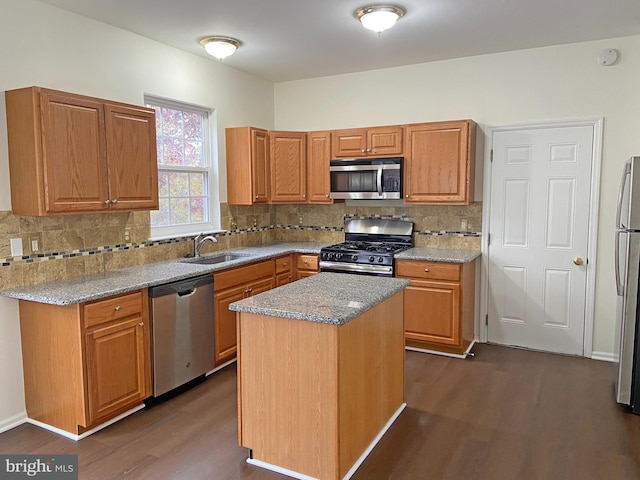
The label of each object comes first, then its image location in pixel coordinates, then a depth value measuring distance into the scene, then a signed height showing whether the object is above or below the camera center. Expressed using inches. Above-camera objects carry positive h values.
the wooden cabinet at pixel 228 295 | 148.8 -30.8
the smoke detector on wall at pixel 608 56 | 151.5 +45.7
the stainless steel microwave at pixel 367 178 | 176.1 +8.6
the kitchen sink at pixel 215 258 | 165.9 -20.6
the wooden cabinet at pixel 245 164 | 184.5 +14.3
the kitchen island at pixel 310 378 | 90.5 -35.2
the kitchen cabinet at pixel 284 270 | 180.1 -26.4
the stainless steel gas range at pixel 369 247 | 170.4 -17.8
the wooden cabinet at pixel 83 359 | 109.0 -37.8
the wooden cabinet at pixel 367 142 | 178.4 +22.6
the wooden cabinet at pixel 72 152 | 110.6 +12.2
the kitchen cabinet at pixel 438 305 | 161.2 -35.8
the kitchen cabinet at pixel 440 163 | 165.2 +13.5
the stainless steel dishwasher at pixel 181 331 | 127.7 -36.8
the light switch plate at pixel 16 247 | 116.3 -11.1
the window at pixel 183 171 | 163.5 +10.9
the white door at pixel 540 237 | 161.5 -12.6
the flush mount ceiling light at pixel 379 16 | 124.3 +48.5
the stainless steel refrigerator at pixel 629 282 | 119.0 -20.7
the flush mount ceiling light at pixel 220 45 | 150.4 +49.2
